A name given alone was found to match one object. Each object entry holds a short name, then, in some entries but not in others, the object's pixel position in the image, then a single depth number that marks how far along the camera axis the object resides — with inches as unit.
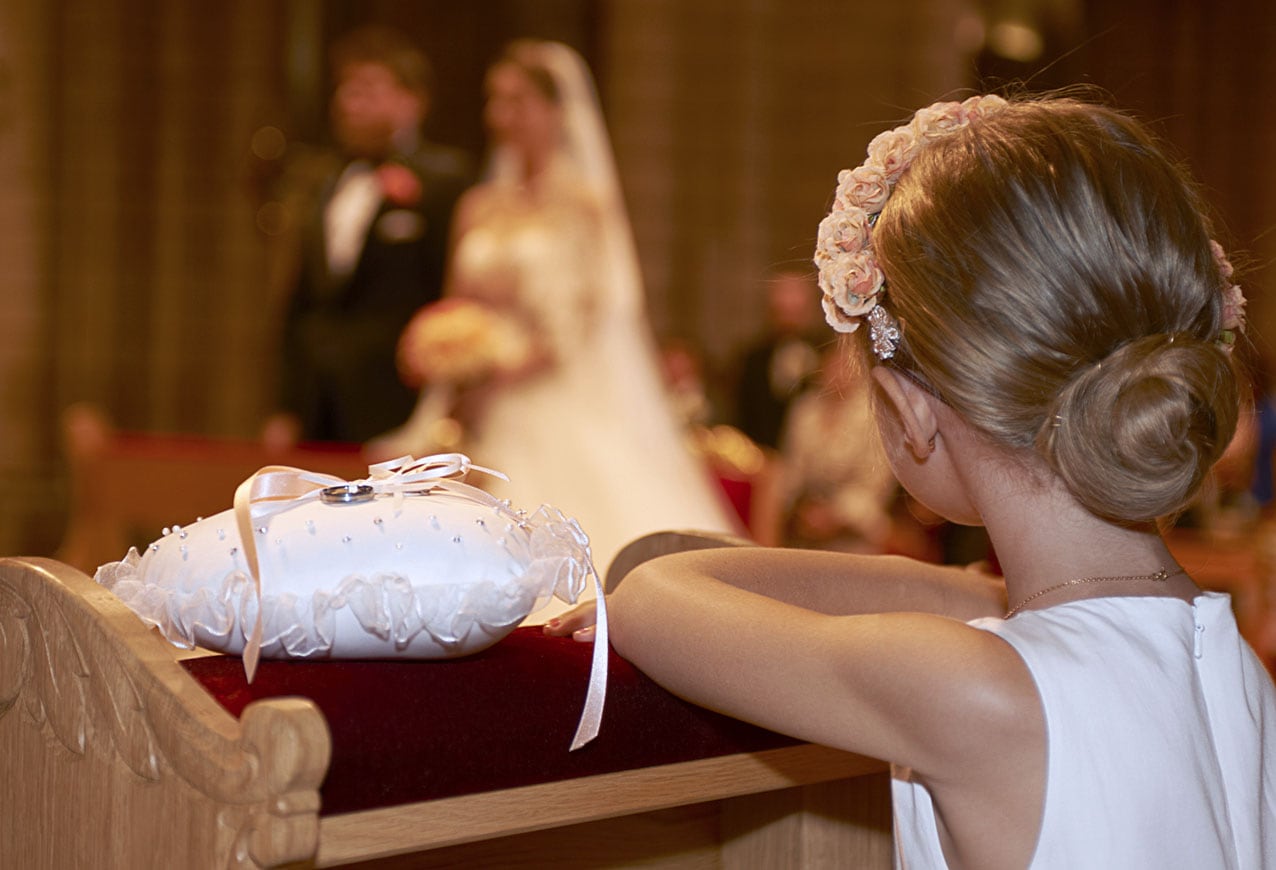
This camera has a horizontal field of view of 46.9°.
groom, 266.2
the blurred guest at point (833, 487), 319.3
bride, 243.1
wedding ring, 51.6
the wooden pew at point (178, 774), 41.7
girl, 48.3
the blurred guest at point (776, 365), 385.7
